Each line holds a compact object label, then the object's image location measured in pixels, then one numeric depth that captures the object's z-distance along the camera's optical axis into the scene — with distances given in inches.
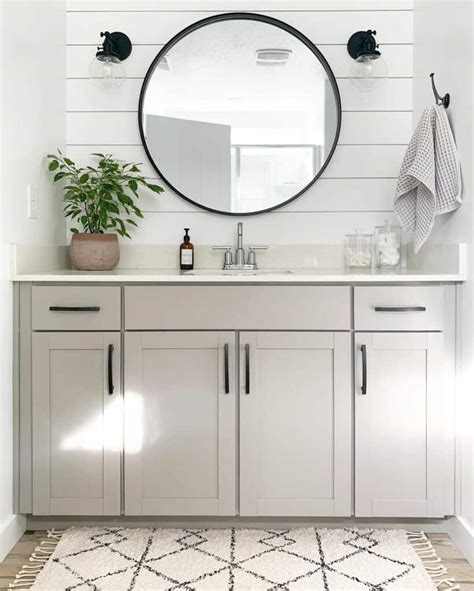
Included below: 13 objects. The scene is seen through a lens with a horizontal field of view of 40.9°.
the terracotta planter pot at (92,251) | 101.3
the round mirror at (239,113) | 110.1
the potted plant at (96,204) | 101.6
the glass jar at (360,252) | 109.1
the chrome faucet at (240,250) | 109.5
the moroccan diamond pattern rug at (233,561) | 75.1
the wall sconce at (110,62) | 105.0
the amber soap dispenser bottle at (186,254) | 109.2
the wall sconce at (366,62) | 104.7
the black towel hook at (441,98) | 91.3
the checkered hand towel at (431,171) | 88.0
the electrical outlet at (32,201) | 93.9
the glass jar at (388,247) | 108.0
